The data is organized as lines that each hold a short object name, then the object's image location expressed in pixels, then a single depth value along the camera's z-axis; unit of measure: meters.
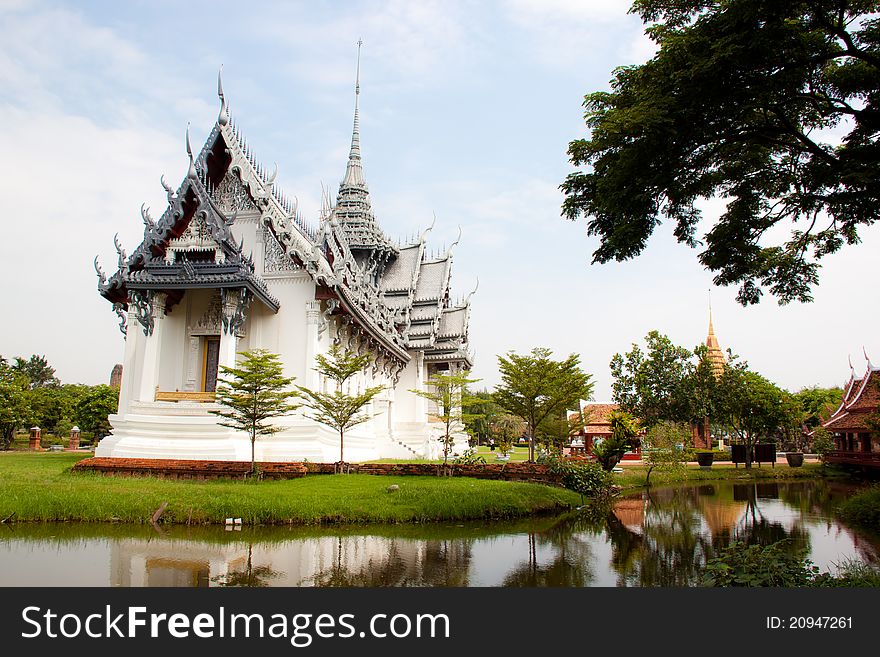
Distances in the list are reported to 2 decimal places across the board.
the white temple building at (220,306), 15.39
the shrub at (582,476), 14.80
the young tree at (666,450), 20.23
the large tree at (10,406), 28.64
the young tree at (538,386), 18.28
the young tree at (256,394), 12.61
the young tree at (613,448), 19.39
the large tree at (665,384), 32.53
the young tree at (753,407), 28.30
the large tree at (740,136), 5.94
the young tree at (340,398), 13.76
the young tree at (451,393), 16.86
